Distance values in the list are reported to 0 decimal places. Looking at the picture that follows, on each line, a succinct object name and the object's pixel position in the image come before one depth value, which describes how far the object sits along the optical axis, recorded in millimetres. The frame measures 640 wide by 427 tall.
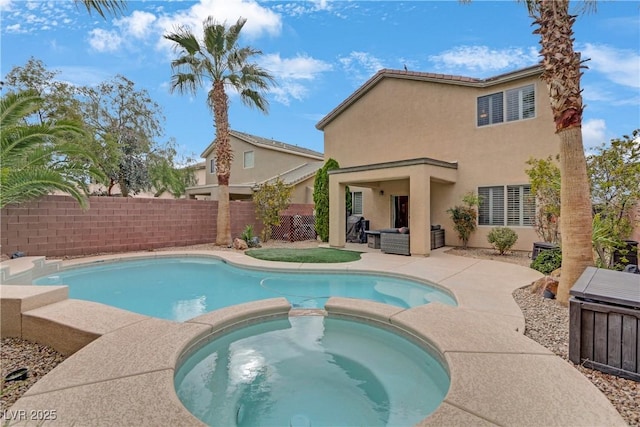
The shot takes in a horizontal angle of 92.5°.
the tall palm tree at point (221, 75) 13875
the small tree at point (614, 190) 7434
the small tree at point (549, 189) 9352
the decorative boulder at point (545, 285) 6488
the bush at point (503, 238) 12141
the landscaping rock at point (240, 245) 14648
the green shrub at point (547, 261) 8912
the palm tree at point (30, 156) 7711
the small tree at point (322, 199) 17141
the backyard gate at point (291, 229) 18312
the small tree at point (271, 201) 16797
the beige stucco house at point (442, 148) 12641
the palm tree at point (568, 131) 5707
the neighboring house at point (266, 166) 22875
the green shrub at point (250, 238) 15398
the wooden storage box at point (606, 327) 3420
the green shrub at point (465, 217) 13875
